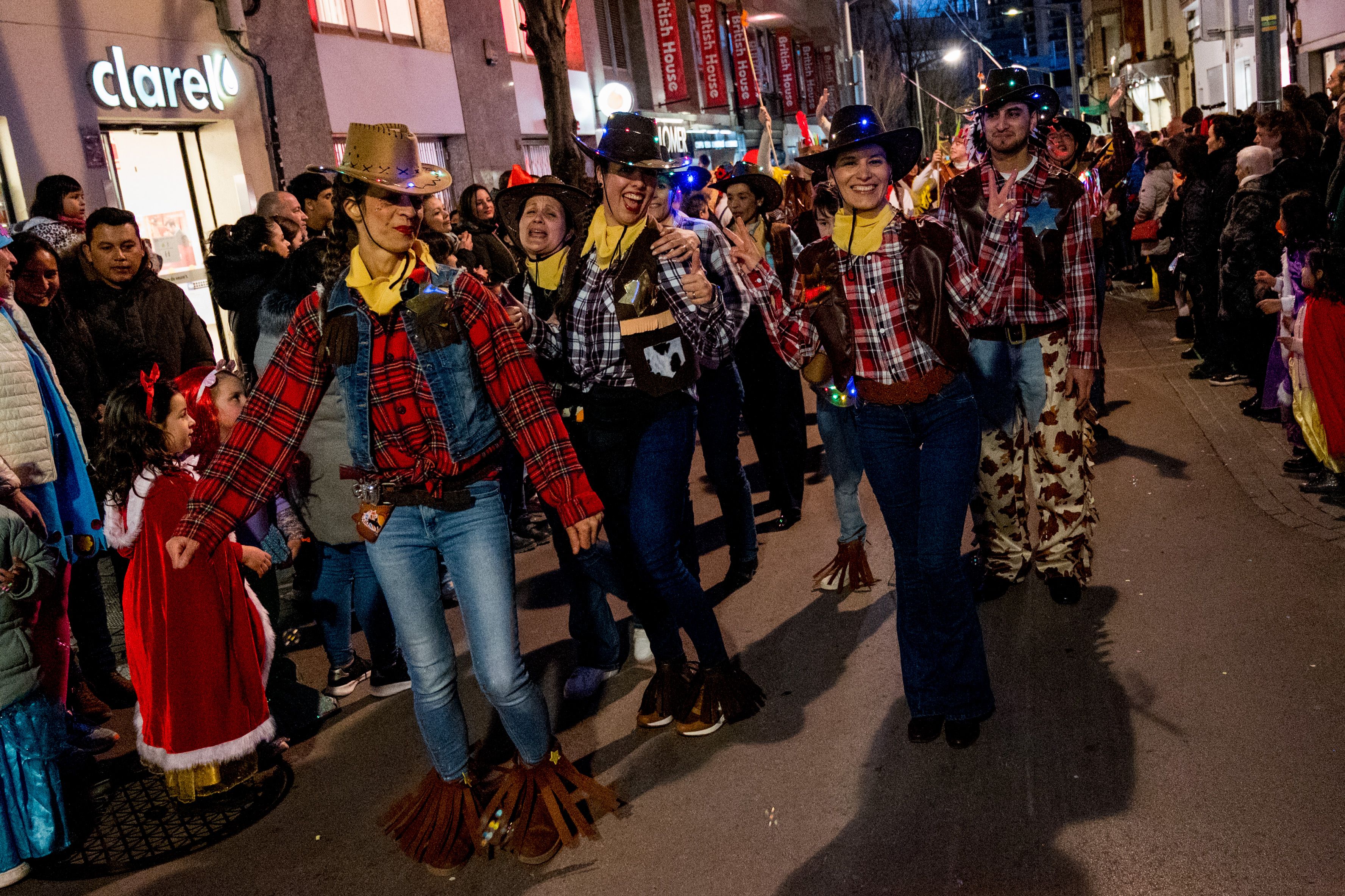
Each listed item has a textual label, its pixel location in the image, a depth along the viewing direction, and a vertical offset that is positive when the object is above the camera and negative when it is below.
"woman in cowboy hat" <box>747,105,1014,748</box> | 4.09 -0.47
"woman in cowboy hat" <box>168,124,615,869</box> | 3.61 -0.41
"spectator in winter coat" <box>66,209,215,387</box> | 6.34 +0.17
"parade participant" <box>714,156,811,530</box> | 7.29 -0.91
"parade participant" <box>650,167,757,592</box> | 6.31 -1.08
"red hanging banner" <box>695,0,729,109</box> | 28.92 +4.80
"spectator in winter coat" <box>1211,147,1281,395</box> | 8.53 -0.43
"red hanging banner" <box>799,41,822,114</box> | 45.93 +6.26
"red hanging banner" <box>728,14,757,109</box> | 32.22 +4.93
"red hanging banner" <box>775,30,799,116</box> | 41.25 +5.73
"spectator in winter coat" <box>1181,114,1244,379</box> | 10.16 -0.37
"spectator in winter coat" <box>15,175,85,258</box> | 7.13 +0.86
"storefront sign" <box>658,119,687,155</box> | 25.85 +2.72
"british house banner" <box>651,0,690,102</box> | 26.97 +4.49
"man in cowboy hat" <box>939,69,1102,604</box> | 5.03 -0.64
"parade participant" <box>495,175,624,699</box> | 5.00 -0.14
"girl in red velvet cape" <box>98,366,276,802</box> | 4.42 -1.10
